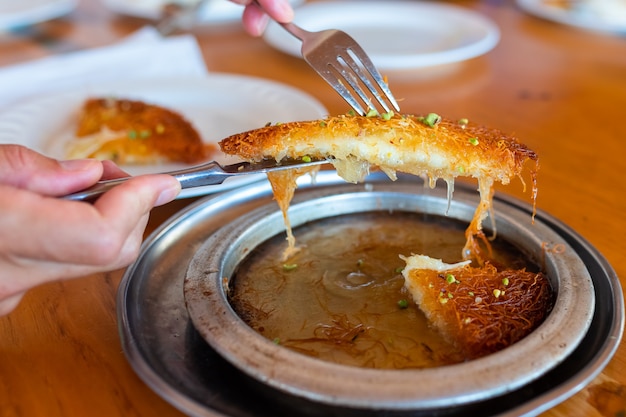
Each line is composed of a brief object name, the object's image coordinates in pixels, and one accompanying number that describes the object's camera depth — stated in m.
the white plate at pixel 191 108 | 0.46
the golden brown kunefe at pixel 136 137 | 0.46
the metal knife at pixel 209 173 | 0.26
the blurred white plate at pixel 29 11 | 0.69
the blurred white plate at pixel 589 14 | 0.69
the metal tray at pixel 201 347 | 0.24
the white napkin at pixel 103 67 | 0.55
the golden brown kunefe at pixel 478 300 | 0.27
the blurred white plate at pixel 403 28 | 0.60
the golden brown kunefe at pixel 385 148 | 0.31
